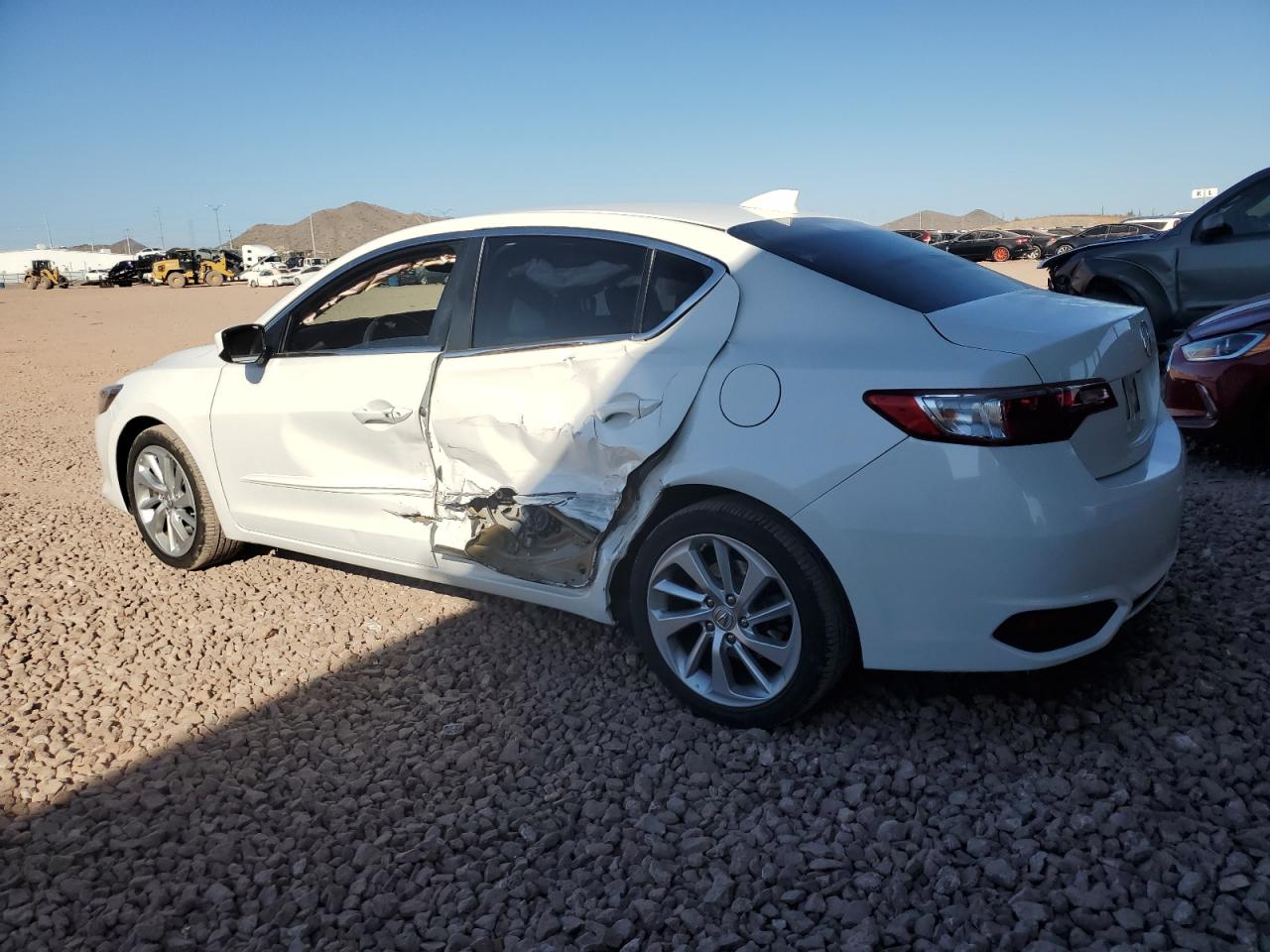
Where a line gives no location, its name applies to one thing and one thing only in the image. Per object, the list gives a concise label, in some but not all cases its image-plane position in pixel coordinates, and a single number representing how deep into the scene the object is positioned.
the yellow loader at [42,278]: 58.19
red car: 5.40
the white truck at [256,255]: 66.76
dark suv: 7.80
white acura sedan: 2.70
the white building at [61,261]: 77.54
